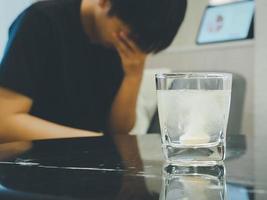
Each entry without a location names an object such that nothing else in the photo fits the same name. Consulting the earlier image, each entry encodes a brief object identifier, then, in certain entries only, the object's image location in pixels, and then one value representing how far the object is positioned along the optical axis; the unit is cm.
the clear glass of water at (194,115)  54
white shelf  154
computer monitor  154
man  143
